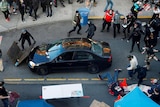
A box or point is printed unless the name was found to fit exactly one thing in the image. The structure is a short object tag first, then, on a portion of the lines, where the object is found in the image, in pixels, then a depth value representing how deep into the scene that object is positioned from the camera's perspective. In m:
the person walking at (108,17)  18.62
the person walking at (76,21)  18.42
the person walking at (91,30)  17.88
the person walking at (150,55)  16.17
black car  16.12
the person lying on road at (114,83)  15.38
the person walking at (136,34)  17.16
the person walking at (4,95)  13.62
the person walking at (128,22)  18.36
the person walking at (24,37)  17.37
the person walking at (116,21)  18.32
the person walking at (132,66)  15.37
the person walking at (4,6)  19.48
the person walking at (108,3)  20.70
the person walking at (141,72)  15.12
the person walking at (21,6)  19.48
